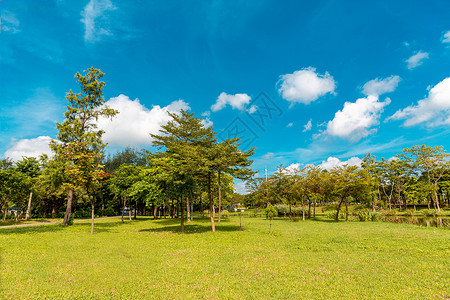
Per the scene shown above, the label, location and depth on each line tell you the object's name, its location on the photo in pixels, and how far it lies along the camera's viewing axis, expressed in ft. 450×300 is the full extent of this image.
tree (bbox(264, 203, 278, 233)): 68.90
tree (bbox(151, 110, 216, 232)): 108.47
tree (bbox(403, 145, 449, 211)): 142.61
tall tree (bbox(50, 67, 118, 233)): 59.77
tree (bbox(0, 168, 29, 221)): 69.36
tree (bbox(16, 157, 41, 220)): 110.43
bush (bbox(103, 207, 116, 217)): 144.36
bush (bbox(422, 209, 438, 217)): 123.61
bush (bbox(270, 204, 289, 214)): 139.34
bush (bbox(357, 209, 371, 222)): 97.14
